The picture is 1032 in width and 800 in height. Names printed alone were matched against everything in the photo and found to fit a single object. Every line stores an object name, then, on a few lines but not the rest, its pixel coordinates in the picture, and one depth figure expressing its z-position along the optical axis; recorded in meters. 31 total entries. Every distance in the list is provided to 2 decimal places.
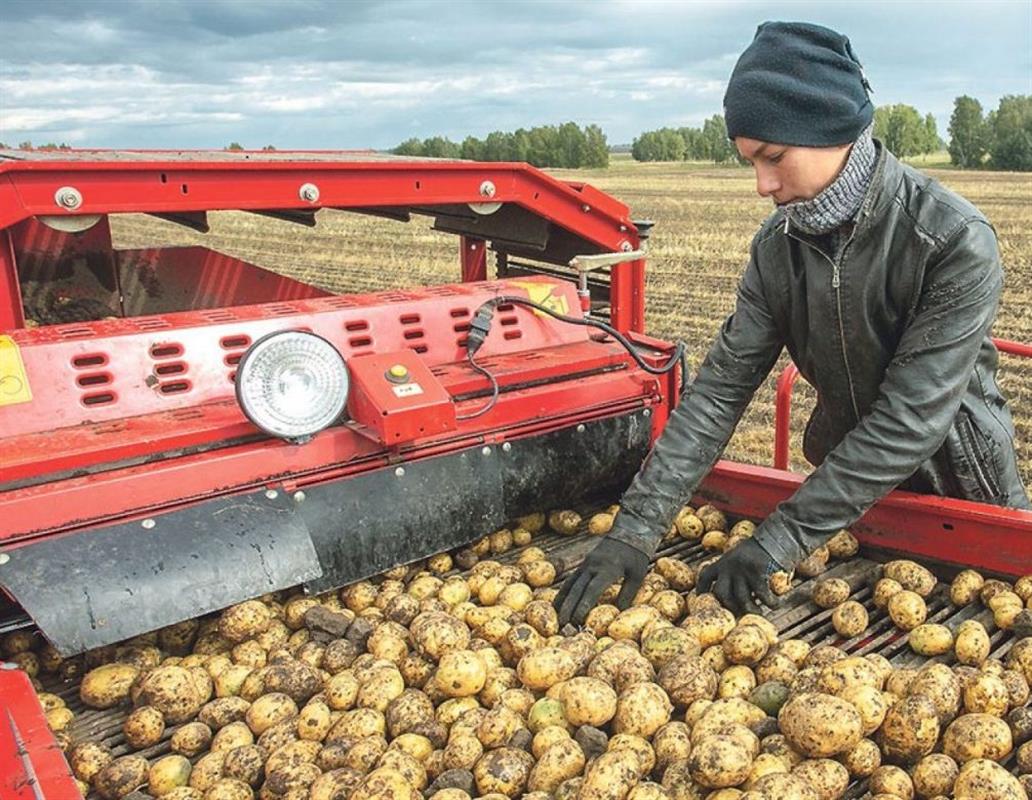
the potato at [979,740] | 2.15
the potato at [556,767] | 2.13
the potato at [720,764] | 2.02
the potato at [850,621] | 2.72
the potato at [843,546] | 3.17
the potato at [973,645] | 2.51
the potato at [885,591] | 2.87
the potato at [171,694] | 2.51
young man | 2.46
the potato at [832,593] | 2.89
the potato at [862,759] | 2.14
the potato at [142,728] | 2.44
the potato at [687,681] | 2.41
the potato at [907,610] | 2.74
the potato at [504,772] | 2.14
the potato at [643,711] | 2.29
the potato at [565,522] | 3.58
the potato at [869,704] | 2.20
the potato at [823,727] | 2.10
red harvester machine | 2.53
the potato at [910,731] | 2.17
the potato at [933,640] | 2.61
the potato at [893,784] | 2.06
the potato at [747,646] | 2.56
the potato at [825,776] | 2.04
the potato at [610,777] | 2.00
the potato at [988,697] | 2.28
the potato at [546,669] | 2.49
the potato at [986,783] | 1.94
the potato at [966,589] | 2.83
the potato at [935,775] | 2.07
